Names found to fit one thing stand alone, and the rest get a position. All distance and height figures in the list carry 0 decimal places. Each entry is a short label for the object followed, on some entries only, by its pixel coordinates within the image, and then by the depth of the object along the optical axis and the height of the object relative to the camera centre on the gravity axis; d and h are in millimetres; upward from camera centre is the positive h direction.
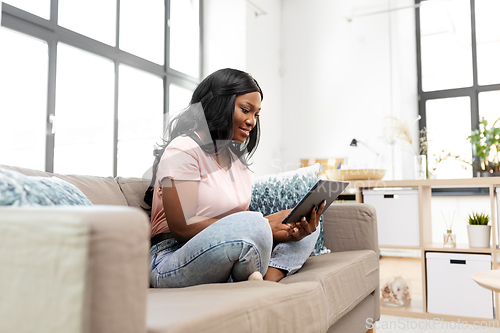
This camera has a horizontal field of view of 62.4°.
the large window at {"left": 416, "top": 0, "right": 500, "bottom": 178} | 4281 +1223
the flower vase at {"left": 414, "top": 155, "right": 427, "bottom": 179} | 2830 +127
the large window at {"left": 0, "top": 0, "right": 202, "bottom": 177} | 2438 +767
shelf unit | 2275 -228
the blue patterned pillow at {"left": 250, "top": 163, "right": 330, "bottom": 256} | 1709 -20
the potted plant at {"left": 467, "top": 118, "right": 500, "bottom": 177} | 2418 +220
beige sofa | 515 -210
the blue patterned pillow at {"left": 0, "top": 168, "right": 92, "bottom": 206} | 715 -10
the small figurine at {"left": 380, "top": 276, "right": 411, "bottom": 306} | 2480 -650
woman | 990 -54
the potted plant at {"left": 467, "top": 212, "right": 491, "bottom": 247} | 2350 -266
